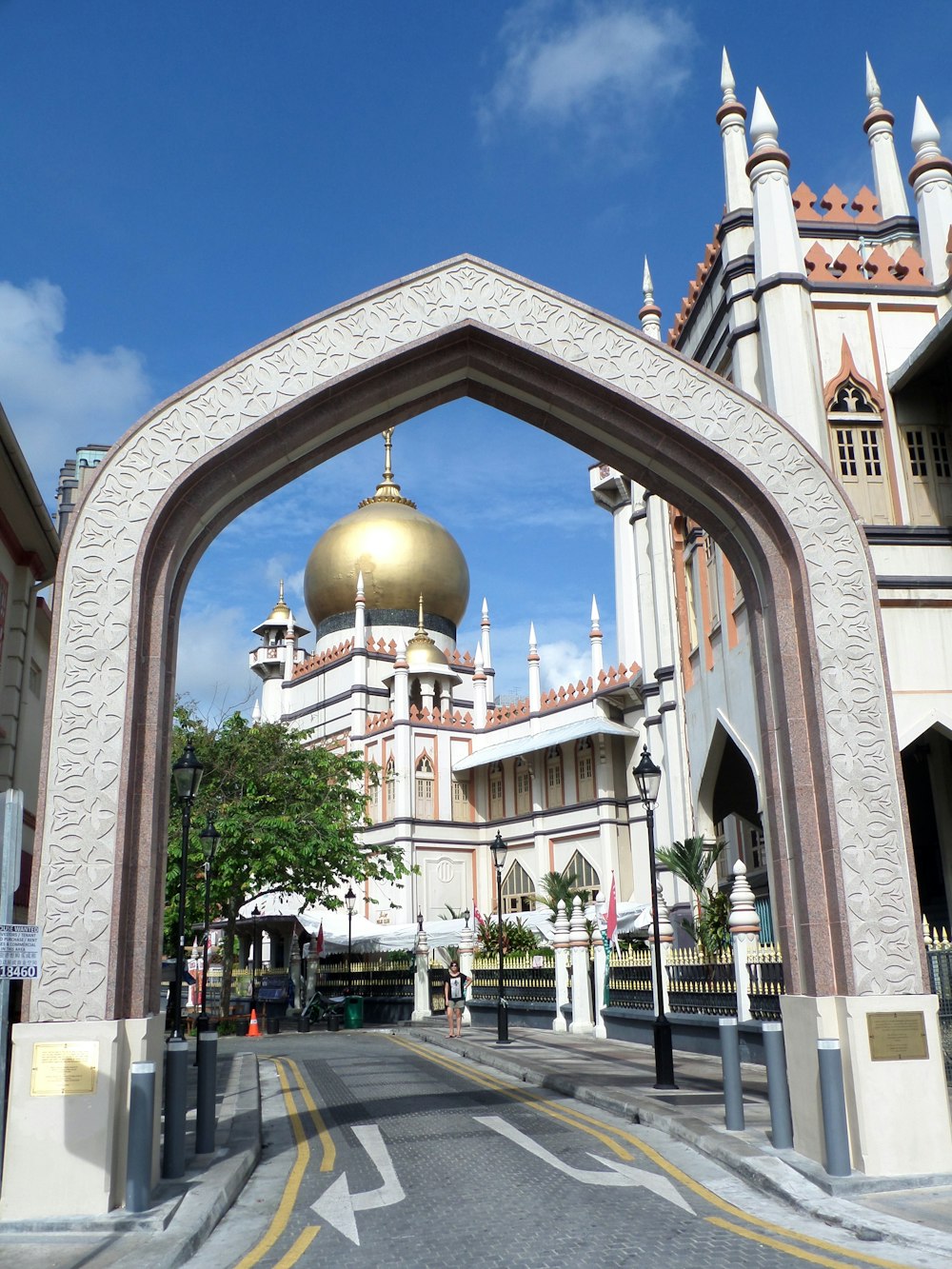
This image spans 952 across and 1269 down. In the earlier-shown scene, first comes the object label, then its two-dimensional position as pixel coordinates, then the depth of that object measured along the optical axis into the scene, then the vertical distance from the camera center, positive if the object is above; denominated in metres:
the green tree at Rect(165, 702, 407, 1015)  29.41 +3.65
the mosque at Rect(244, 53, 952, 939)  18.45 +8.78
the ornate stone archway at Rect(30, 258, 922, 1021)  8.32 +3.07
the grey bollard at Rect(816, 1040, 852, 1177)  7.97 -1.09
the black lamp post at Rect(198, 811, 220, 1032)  20.05 +2.14
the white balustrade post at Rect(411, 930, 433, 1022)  32.06 -0.82
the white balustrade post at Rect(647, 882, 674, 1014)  20.48 +0.26
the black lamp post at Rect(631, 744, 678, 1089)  13.22 -1.10
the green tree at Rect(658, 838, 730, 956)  20.42 +1.11
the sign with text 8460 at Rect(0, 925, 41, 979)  6.50 +0.11
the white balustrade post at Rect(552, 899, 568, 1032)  24.91 -0.10
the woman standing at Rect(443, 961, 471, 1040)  24.16 -0.78
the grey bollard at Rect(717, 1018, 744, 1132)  9.73 -1.05
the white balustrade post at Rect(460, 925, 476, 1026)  30.56 +0.21
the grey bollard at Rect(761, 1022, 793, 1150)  8.98 -1.09
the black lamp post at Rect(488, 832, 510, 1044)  21.86 -1.22
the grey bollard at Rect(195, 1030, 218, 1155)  9.50 -1.04
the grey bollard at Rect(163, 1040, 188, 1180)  8.51 -1.14
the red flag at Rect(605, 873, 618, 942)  24.49 +0.68
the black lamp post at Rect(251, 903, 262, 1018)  36.57 +0.60
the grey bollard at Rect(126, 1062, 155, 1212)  7.43 -1.08
